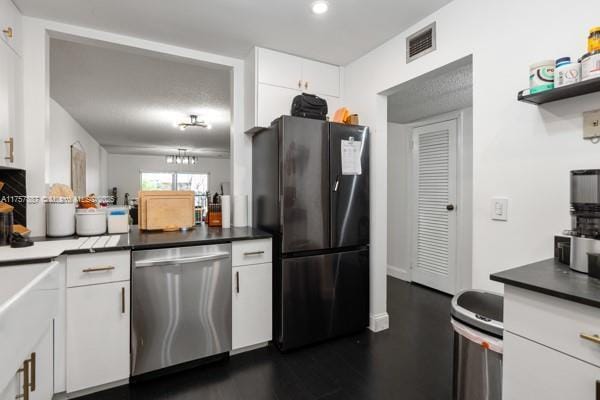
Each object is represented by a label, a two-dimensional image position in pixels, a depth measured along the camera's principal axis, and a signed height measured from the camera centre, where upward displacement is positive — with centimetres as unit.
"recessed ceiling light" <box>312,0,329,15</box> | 188 +129
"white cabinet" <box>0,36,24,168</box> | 171 +57
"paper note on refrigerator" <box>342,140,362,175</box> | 237 +35
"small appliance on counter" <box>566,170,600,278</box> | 108 -10
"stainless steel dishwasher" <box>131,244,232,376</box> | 180 -72
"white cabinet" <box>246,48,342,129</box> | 245 +106
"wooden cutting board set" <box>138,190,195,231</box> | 228 -9
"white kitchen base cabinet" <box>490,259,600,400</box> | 87 -45
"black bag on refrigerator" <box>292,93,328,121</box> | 235 +77
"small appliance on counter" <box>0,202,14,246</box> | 169 -15
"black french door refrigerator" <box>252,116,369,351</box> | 217 -20
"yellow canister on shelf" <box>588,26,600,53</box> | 113 +63
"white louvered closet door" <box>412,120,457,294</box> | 347 -9
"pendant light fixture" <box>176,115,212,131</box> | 473 +130
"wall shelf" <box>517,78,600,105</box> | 117 +47
